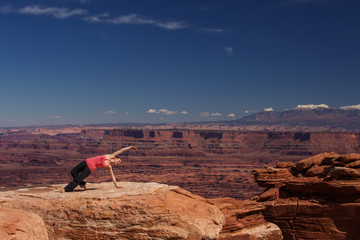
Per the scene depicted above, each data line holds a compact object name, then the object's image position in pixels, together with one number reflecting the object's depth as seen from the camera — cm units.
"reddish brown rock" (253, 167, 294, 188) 1501
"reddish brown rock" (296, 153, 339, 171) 1512
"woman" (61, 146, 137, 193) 1103
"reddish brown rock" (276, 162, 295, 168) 1603
